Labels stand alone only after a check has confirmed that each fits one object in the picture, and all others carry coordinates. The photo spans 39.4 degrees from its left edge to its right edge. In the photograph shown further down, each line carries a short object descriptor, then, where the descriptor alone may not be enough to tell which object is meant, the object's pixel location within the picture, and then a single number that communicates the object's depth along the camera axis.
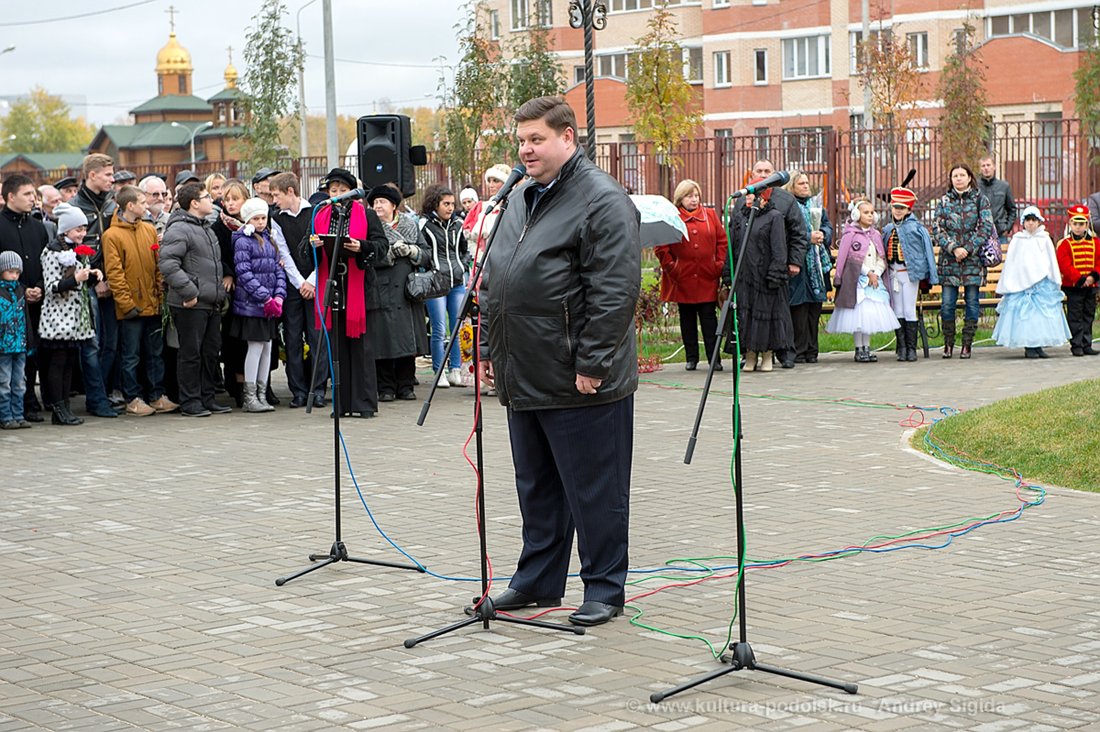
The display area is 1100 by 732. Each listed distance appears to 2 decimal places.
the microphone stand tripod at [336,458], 8.08
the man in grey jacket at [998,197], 20.02
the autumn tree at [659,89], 38.00
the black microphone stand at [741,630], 5.77
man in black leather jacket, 6.67
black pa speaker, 16.77
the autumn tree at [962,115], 34.81
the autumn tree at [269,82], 32.72
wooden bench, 18.50
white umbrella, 16.91
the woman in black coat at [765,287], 16.95
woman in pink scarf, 13.99
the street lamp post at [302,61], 33.20
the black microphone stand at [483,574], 6.66
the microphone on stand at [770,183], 5.89
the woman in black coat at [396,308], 15.05
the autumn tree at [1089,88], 32.25
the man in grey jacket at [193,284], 14.27
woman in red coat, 17.23
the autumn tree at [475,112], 28.25
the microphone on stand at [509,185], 6.89
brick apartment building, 55.81
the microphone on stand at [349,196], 8.22
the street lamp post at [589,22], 17.36
